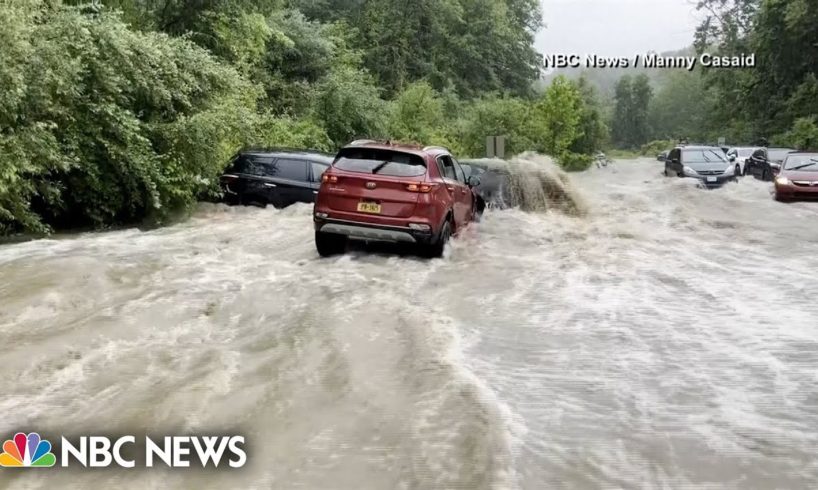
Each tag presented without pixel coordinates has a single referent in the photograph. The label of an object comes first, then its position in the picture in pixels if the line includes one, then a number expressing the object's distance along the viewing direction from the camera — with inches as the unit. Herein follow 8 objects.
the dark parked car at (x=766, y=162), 970.1
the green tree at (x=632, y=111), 4926.2
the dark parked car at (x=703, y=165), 876.6
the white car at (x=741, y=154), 1138.3
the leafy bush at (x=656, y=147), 3927.2
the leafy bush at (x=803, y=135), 1482.5
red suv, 378.3
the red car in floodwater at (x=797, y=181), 712.4
